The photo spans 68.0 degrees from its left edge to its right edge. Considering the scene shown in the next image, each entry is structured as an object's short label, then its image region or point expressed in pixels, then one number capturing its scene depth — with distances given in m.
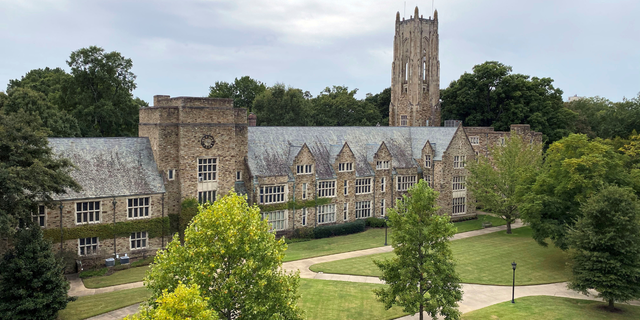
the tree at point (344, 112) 95.44
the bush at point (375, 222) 52.69
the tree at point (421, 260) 23.86
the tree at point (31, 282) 24.70
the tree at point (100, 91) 57.25
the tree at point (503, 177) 49.47
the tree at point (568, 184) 37.69
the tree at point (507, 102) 79.00
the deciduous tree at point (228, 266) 18.09
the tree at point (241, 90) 97.31
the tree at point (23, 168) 25.45
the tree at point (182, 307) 14.08
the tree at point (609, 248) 28.83
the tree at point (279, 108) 84.31
